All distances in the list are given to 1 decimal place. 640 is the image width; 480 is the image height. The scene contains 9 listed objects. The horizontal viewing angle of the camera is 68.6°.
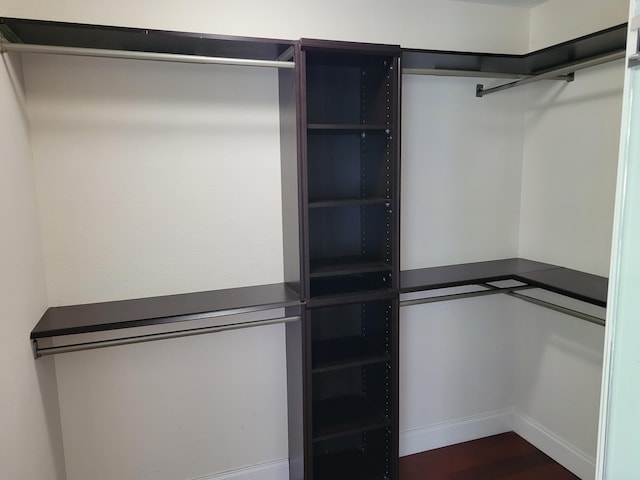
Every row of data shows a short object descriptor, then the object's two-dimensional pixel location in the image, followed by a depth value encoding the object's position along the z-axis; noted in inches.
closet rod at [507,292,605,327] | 86.5
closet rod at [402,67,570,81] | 88.7
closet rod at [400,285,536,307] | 93.8
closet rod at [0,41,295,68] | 62.2
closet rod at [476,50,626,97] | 79.7
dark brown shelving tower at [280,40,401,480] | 80.4
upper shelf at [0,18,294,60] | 62.6
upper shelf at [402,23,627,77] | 77.6
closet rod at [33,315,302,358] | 69.6
